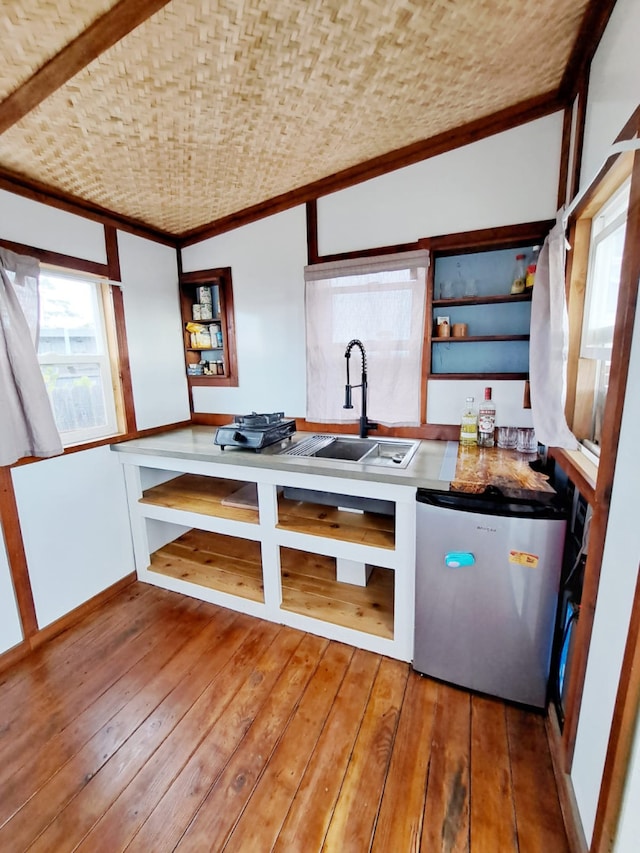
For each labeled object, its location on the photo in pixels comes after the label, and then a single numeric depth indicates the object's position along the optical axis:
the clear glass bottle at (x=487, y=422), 1.90
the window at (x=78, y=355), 1.94
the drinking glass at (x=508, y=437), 1.89
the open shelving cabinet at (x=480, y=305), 1.86
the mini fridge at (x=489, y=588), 1.30
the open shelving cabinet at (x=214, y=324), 2.54
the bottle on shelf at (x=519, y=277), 1.82
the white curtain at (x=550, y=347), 1.38
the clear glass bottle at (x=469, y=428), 1.93
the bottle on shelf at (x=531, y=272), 1.74
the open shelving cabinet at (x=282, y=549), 1.65
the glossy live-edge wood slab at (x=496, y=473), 1.34
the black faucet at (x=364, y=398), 2.05
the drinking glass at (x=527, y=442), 1.82
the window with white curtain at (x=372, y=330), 2.03
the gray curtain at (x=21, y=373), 1.58
